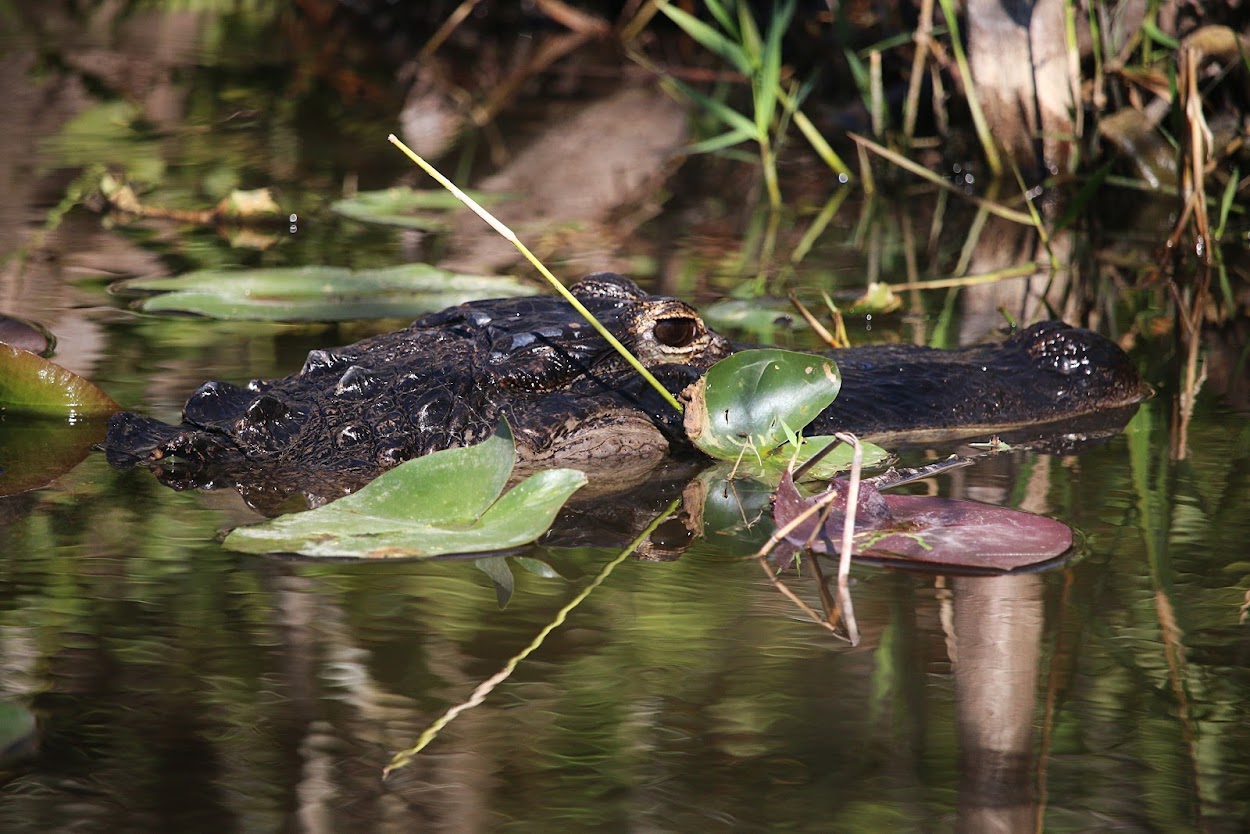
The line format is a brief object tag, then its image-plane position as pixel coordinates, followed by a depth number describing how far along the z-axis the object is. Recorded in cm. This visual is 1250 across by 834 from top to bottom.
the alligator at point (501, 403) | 639
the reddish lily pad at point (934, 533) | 536
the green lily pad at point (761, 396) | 616
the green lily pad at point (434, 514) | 534
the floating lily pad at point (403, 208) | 1141
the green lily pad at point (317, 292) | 873
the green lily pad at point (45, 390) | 717
